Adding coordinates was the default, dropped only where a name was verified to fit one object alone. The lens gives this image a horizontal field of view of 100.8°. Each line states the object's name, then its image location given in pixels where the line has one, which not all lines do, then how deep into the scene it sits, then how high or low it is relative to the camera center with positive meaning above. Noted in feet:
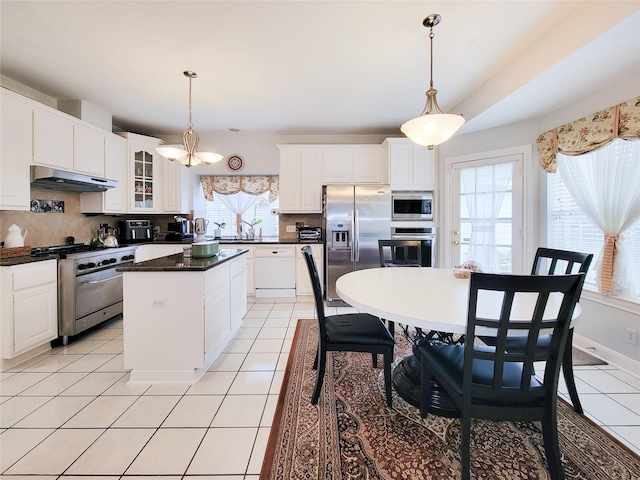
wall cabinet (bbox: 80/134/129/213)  10.98 +2.17
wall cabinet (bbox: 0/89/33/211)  7.37 +2.42
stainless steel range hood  8.20 +1.84
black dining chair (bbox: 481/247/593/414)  4.94 -1.98
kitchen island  6.29 -2.09
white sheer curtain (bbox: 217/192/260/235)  15.31 +1.97
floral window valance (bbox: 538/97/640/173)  6.61 +2.97
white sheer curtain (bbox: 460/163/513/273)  10.50 +1.35
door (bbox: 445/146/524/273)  10.11 +1.05
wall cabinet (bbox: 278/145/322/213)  13.25 +2.84
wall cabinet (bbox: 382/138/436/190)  12.53 +3.22
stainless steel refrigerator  12.25 +0.62
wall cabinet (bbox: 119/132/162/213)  12.11 +2.89
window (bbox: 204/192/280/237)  15.35 +1.34
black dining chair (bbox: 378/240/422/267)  8.14 -0.62
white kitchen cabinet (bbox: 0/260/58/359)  6.80 -2.00
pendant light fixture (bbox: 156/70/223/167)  7.89 +2.49
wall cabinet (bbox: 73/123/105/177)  9.61 +3.22
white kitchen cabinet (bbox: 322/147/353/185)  13.23 +3.53
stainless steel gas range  8.16 -1.71
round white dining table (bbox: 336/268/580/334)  3.77 -1.09
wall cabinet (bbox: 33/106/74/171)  8.25 +3.16
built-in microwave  12.57 +1.46
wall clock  14.16 +3.91
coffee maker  13.33 +0.25
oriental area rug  4.05 -3.57
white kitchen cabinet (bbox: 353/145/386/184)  13.25 +3.59
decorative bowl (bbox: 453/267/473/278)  6.18 -0.87
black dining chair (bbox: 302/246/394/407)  5.31 -2.11
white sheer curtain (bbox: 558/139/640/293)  6.86 +1.03
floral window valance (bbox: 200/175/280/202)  15.02 +2.91
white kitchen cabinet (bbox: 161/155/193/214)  13.14 +2.44
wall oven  12.34 +0.04
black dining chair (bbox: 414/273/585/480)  3.23 -1.72
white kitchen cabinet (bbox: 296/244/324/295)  12.72 -1.82
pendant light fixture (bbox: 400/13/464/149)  5.24 +2.24
